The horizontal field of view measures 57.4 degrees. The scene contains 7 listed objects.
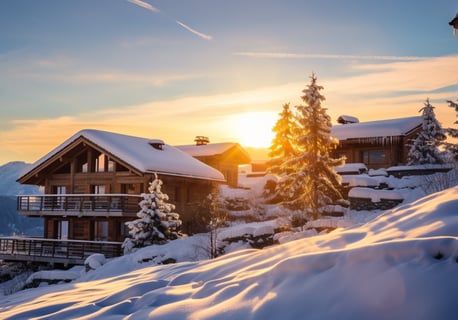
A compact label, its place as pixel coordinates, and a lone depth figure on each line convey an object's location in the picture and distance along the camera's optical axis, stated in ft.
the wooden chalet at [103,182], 88.28
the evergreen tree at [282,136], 146.66
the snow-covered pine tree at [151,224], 69.56
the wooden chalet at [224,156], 138.00
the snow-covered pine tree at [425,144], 107.86
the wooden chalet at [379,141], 115.24
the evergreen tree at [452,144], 68.08
